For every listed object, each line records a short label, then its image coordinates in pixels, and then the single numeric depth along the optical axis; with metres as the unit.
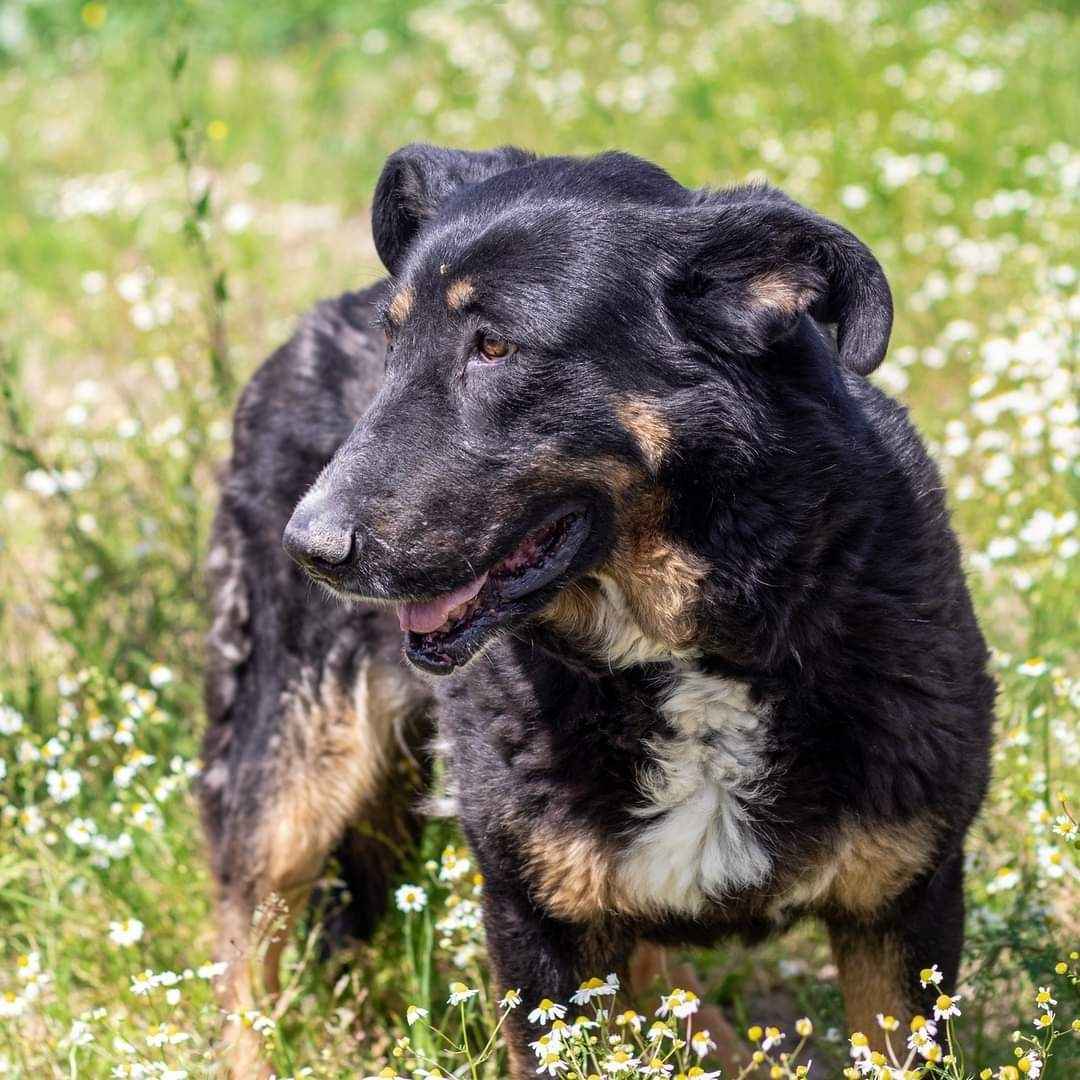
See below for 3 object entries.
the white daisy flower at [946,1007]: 5.00
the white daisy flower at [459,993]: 5.45
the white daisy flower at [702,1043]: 5.14
